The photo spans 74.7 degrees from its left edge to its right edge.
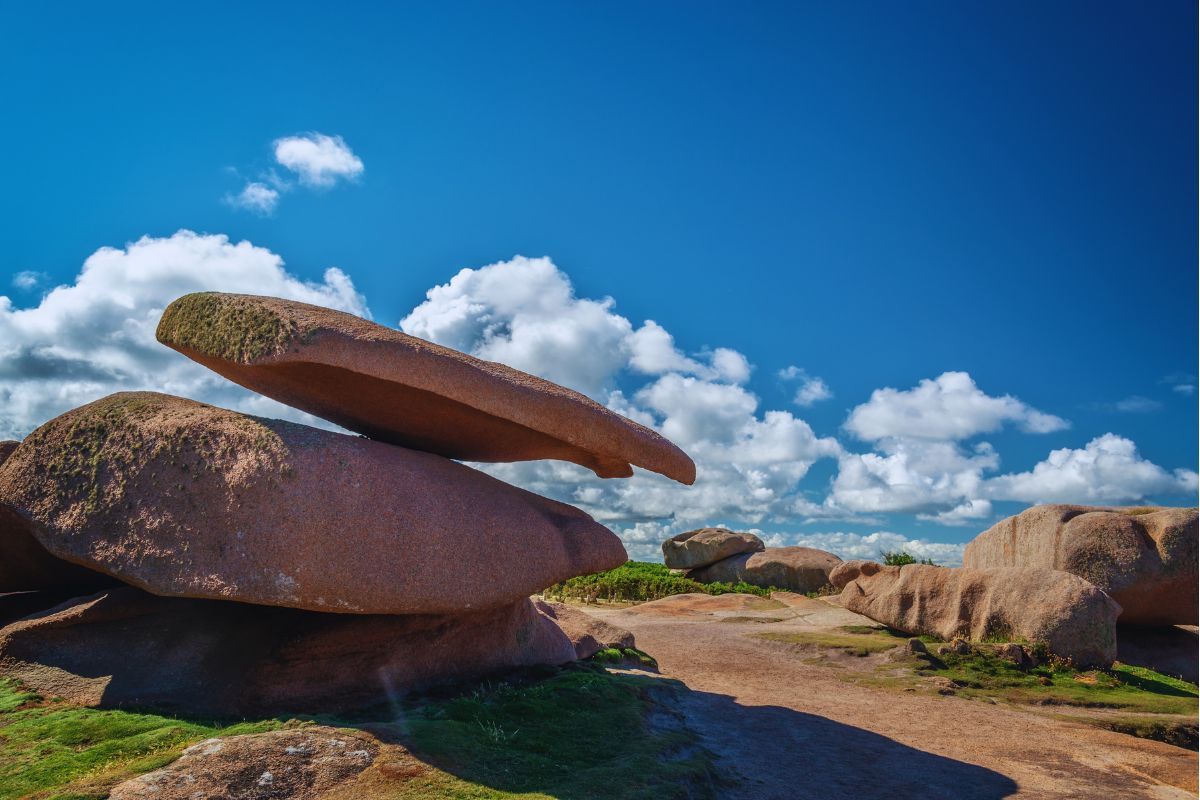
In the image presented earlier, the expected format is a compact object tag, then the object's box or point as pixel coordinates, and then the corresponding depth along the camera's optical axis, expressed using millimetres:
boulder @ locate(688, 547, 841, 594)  29422
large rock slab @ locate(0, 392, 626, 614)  7328
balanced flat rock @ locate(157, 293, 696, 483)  7836
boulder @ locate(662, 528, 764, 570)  33438
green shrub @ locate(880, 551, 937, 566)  28164
